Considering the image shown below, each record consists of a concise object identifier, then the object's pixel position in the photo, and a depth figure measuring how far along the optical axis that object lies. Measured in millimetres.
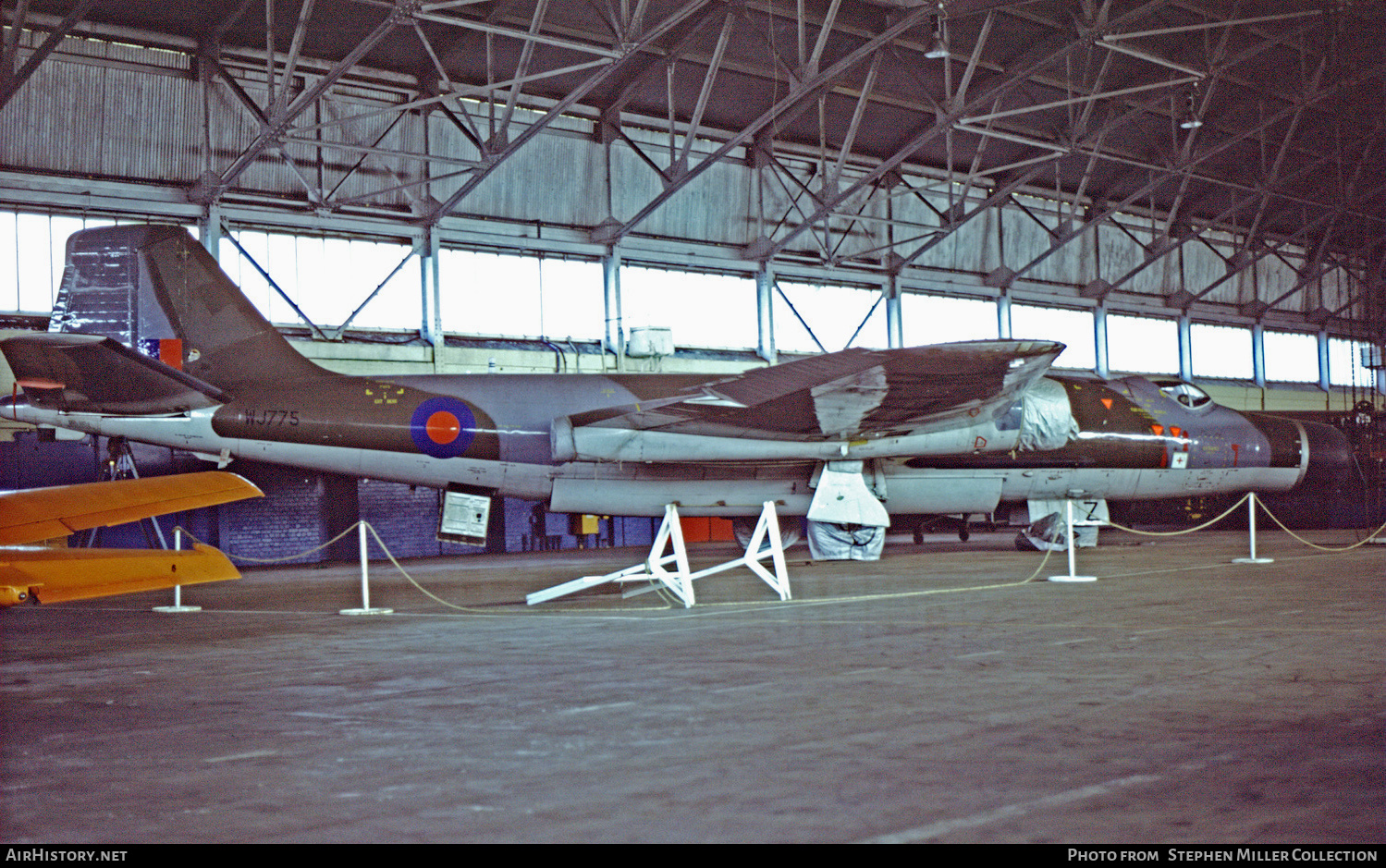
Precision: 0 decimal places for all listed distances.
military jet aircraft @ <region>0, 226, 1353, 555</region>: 15156
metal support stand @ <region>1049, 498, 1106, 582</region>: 13227
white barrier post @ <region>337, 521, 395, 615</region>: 11641
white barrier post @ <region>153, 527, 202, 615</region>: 12262
